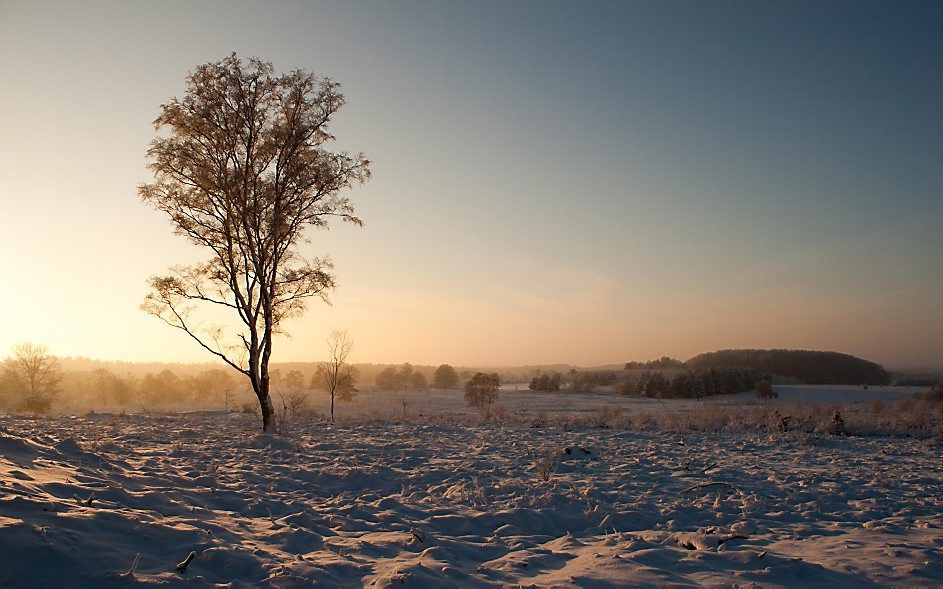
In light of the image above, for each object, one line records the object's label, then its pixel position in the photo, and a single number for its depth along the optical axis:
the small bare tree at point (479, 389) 50.44
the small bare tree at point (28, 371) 40.19
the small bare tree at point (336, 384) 26.08
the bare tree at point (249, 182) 13.82
